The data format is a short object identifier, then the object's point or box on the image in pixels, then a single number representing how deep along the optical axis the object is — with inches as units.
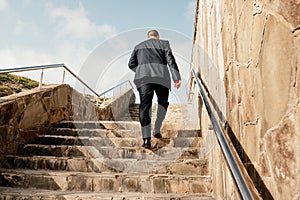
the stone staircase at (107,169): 109.0
